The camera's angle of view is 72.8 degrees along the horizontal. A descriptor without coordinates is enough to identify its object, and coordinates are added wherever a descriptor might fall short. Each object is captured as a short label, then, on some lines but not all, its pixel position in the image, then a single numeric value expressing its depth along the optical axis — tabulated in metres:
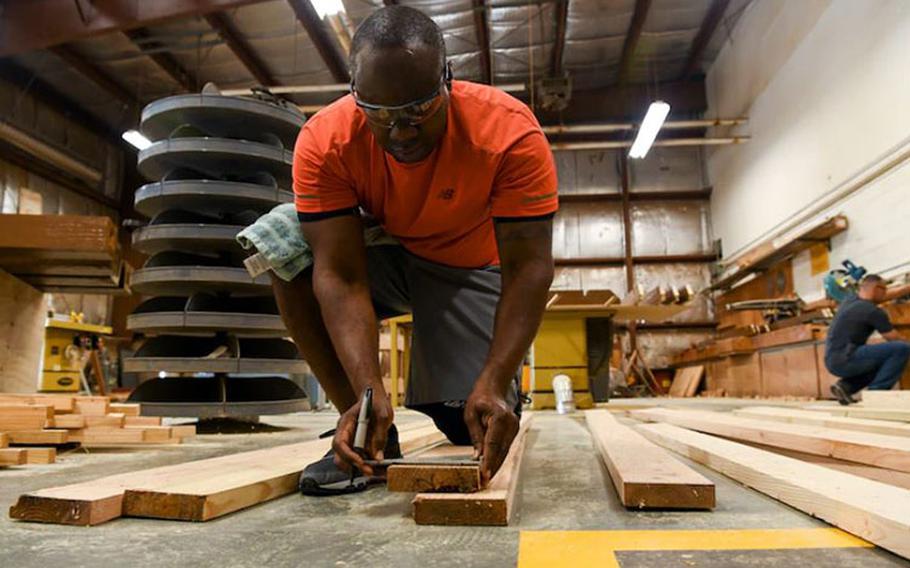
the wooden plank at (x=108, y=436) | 2.28
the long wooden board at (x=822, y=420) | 2.28
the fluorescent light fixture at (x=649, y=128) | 8.07
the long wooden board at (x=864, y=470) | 1.53
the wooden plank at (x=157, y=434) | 2.43
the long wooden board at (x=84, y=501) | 1.06
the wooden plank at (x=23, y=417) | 2.01
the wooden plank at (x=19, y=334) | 3.12
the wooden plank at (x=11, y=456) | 1.80
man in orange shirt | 1.27
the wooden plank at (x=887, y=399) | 3.19
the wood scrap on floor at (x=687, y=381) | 10.02
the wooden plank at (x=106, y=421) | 2.37
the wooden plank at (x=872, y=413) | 2.90
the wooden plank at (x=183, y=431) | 2.54
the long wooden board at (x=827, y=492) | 0.88
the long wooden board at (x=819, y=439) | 1.56
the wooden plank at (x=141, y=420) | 2.58
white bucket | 4.99
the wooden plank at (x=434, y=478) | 1.14
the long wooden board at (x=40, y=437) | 2.01
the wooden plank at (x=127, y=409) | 2.76
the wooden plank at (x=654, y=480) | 1.16
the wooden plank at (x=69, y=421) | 2.23
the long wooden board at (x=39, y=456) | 1.88
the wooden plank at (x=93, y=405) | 2.55
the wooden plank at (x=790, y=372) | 6.59
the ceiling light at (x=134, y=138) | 8.58
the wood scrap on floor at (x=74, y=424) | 2.02
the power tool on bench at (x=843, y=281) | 5.76
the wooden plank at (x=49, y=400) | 2.34
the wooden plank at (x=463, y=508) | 1.07
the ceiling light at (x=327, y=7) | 6.11
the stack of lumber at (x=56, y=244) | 2.78
